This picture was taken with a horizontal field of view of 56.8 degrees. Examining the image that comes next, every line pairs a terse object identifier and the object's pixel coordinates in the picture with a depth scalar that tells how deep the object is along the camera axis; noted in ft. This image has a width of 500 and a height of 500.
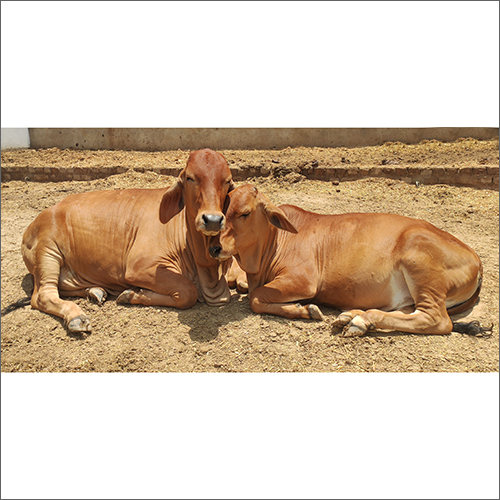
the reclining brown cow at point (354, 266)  15.66
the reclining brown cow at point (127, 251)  17.47
